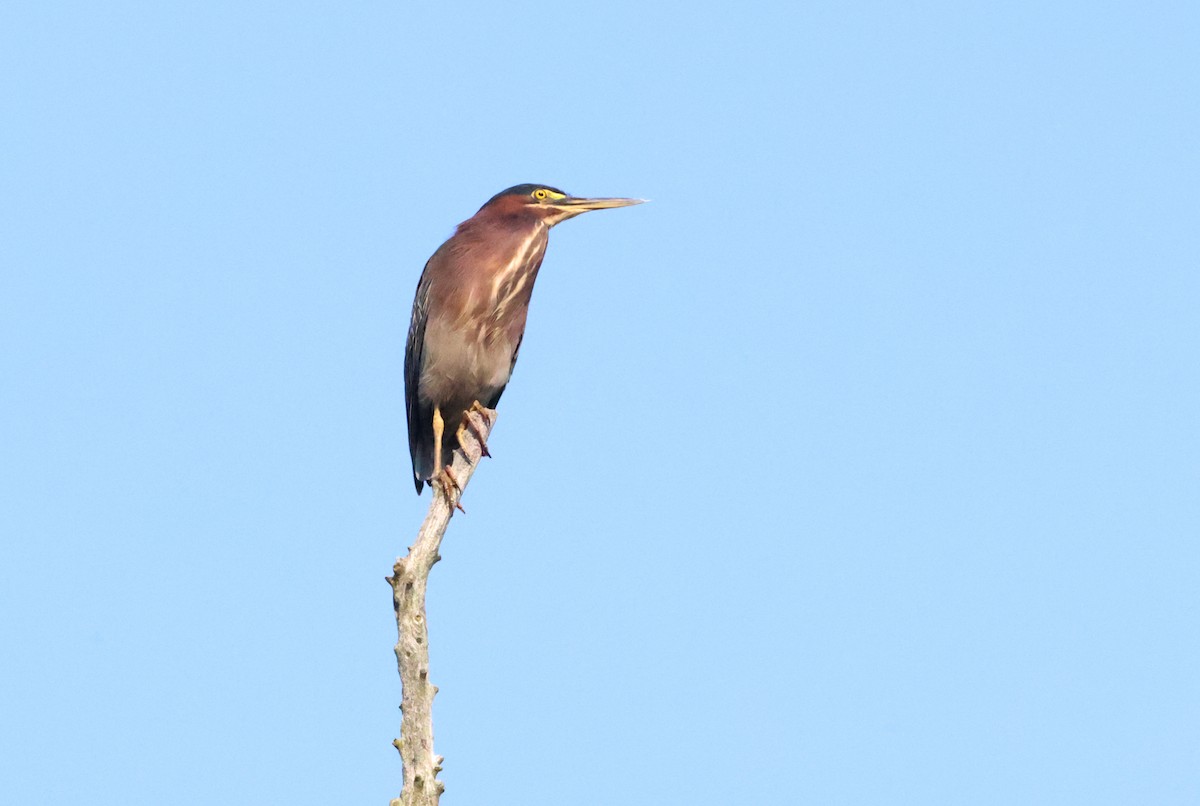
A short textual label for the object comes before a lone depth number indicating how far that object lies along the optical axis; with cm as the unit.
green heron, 1803
